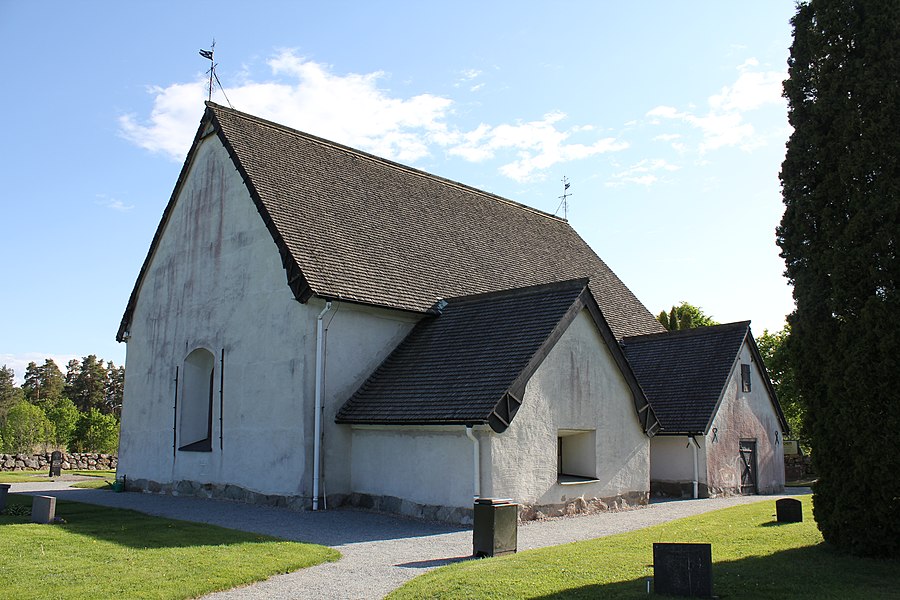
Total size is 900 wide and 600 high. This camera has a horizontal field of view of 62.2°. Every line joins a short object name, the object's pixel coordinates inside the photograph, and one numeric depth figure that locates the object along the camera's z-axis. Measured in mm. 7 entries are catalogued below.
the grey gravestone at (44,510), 14984
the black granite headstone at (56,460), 36338
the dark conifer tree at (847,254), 10852
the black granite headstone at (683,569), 8648
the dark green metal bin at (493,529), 11891
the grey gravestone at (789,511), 14892
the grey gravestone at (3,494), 16345
